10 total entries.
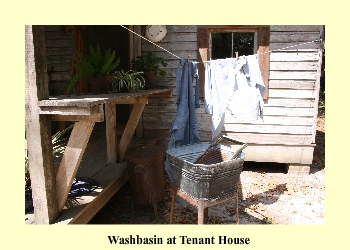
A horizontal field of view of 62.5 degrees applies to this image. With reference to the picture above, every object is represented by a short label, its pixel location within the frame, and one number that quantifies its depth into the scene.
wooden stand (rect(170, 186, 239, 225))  3.45
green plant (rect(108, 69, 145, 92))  4.12
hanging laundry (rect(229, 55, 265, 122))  3.89
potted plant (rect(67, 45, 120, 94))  3.67
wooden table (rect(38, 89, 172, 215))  2.59
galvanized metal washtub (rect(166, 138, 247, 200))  3.37
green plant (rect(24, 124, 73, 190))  3.39
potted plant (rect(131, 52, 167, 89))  5.07
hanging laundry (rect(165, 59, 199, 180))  4.33
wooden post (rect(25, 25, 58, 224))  2.54
